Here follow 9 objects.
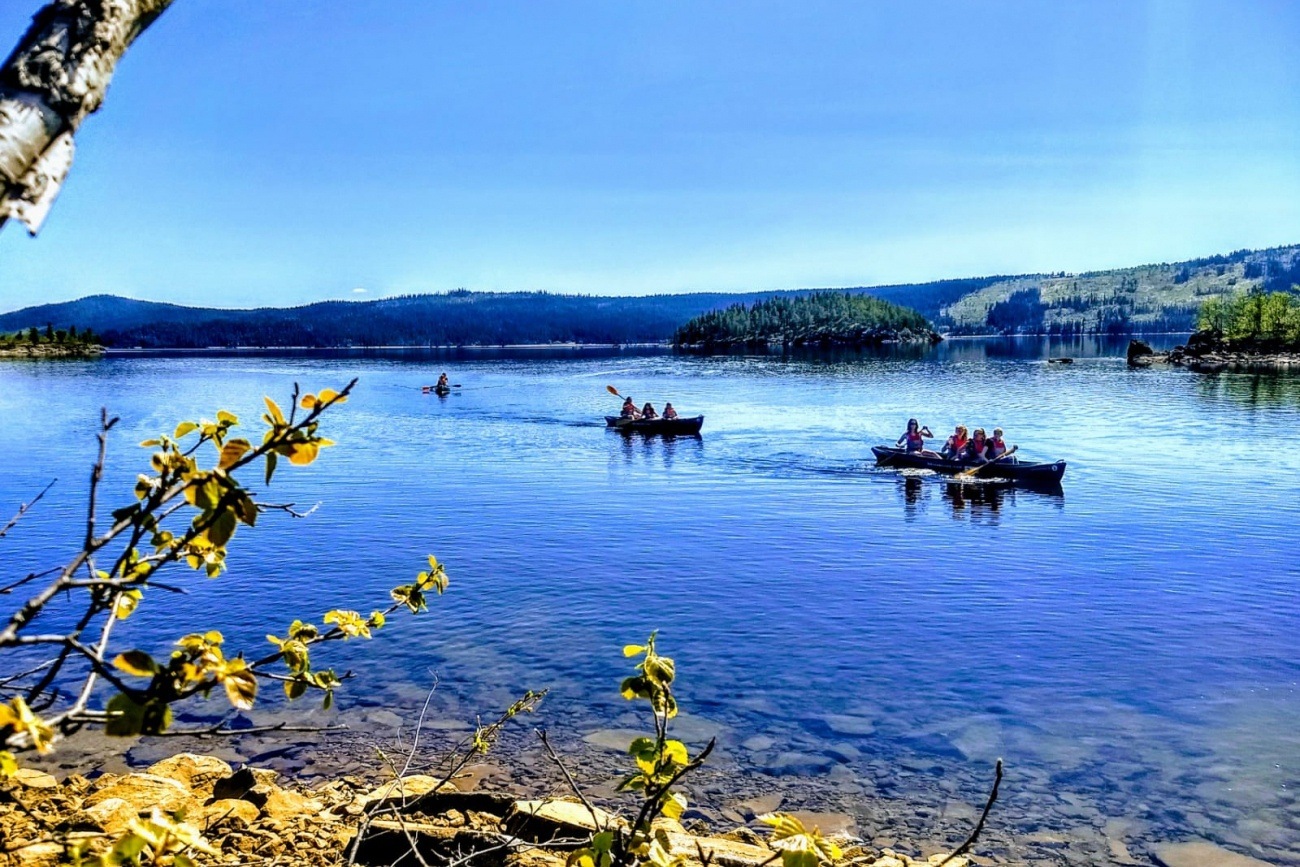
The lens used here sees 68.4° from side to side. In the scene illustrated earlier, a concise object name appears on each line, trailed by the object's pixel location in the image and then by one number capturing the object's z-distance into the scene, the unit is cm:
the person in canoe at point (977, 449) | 3450
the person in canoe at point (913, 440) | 3709
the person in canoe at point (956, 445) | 3538
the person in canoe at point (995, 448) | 3434
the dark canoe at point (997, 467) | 3116
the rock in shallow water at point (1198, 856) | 935
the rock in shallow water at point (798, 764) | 1139
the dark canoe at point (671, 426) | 4847
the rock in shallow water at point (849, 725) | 1259
